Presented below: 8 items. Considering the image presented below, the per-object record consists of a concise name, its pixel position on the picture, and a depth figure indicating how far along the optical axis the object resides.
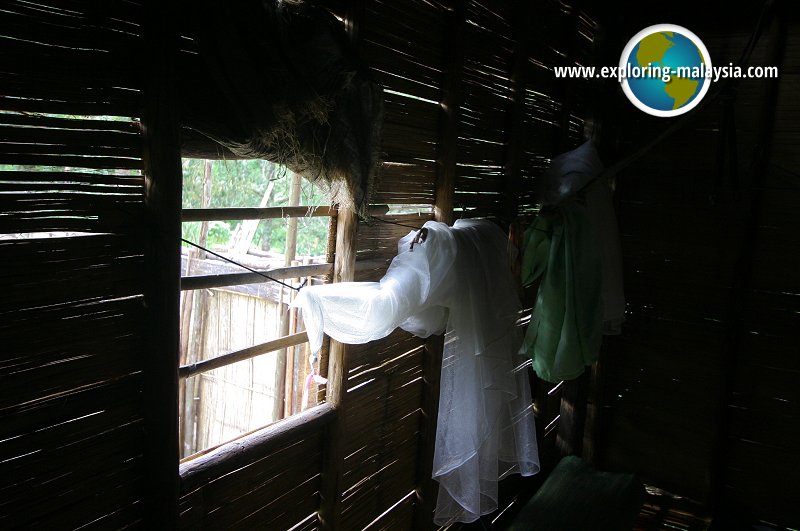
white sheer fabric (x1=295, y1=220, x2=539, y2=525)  2.68
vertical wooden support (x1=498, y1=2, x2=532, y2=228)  3.80
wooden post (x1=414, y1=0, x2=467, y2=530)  3.05
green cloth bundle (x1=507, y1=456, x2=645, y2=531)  3.83
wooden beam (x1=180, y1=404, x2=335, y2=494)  1.98
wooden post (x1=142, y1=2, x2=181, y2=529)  1.66
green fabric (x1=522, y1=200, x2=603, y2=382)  3.54
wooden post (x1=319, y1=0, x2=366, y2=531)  2.57
